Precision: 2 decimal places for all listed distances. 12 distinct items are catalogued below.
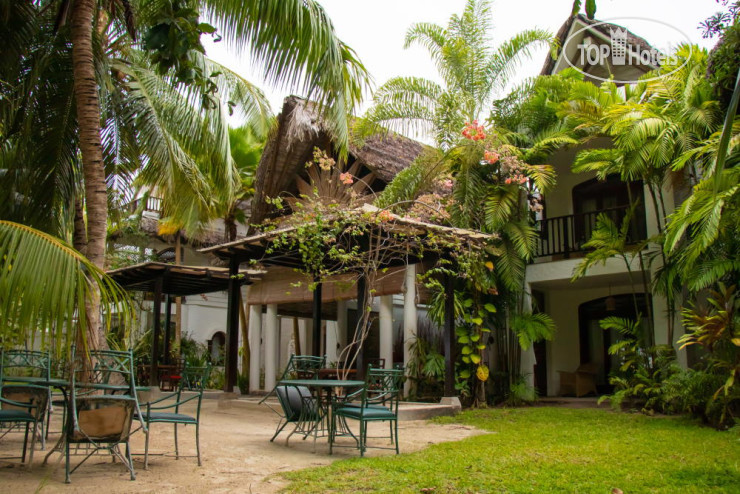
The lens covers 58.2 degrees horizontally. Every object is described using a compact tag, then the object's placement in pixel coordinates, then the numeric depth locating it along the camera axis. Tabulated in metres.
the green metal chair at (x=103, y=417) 4.75
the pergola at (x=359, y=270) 9.59
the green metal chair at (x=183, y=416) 5.27
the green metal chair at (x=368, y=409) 6.25
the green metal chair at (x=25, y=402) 5.10
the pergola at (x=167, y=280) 12.35
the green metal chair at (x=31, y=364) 5.48
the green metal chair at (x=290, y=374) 7.03
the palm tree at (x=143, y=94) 6.59
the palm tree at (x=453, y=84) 11.97
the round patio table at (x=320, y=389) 6.23
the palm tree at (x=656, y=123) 9.09
